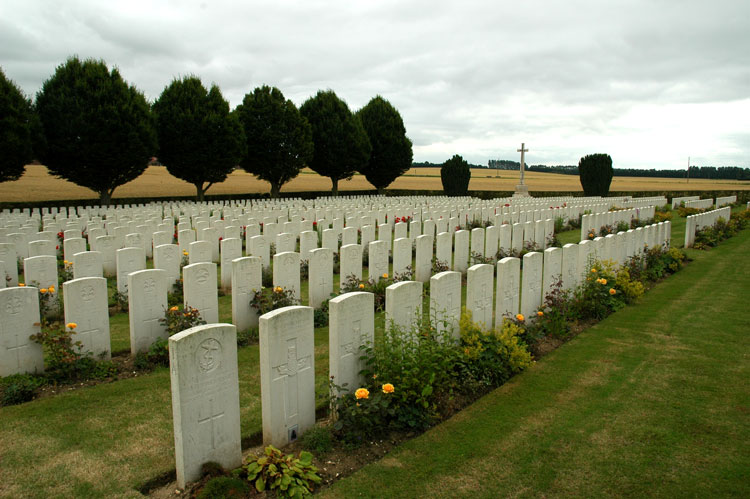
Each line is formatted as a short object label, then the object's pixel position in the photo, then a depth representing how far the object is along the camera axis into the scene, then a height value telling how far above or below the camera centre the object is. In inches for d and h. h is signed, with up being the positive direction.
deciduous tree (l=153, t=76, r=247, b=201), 1208.8 +162.8
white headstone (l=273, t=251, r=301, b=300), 308.8 -47.2
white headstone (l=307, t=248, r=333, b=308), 322.3 -52.0
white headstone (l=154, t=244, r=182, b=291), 336.5 -43.0
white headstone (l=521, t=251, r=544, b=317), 284.0 -51.3
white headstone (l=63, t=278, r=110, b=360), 225.0 -53.1
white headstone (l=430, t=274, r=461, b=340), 224.4 -48.5
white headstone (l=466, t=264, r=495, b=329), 247.0 -49.6
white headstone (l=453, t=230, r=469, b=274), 440.1 -49.1
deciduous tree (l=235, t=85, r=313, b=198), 1395.2 +176.8
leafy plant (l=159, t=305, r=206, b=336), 247.3 -61.7
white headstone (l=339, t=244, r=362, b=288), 342.0 -45.7
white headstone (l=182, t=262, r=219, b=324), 264.2 -49.9
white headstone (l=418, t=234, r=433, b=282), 401.7 -51.6
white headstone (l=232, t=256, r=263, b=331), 289.4 -54.0
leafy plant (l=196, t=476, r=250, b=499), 133.6 -79.7
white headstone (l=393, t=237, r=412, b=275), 377.1 -44.6
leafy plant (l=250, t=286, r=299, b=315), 295.4 -62.7
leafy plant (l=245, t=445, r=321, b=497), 138.3 -79.8
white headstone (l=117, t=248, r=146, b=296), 326.0 -43.2
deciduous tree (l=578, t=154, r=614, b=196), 1619.1 +72.5
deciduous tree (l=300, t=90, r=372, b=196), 1560.0 +194.1
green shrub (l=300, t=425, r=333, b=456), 162.4 -81.3
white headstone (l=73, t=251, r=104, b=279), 319.9 -43.3
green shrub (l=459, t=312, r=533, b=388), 219.3 -72.8
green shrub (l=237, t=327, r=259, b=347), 269.0 -77.8
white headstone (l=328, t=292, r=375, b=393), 180.4 -51.8
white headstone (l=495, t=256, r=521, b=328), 268.5 -51.4
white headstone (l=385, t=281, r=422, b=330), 203.5 -45.6
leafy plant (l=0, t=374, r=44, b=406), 197.0 -77.3
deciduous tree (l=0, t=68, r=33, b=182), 896.9 +126.4
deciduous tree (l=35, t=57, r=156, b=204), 1002.1 +153.3
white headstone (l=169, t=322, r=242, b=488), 138.4 -58.8
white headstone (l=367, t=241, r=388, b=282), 361.4 -46.9
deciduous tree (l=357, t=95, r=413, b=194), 1739.7 +191.2
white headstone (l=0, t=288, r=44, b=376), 209.9 -56.5
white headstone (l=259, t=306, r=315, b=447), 160.9 -59.6
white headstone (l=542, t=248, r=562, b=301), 302.3 -46.0
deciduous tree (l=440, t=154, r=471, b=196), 1660.9 +70.2
